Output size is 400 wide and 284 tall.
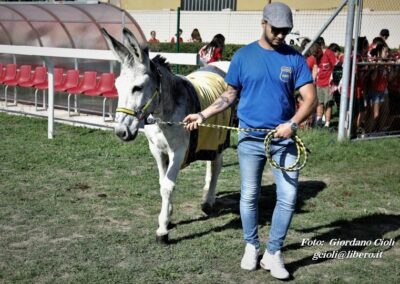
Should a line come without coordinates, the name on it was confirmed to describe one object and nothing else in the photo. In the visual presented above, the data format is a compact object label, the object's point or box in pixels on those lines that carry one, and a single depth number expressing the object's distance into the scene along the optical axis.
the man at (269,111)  4.54
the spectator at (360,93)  10.83
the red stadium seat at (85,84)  13.02
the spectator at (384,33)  13.85
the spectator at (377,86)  11.06
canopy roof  15.84
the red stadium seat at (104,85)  12.60
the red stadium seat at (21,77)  14.60
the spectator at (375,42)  11.57
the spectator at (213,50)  12.15
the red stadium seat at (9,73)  14.94
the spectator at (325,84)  12.77
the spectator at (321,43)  13.80
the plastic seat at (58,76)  13.73
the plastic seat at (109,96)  12.32
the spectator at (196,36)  21.37
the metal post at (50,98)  10.49
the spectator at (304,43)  12.81
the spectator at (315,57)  12.88
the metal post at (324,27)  10.23
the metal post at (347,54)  10.34
